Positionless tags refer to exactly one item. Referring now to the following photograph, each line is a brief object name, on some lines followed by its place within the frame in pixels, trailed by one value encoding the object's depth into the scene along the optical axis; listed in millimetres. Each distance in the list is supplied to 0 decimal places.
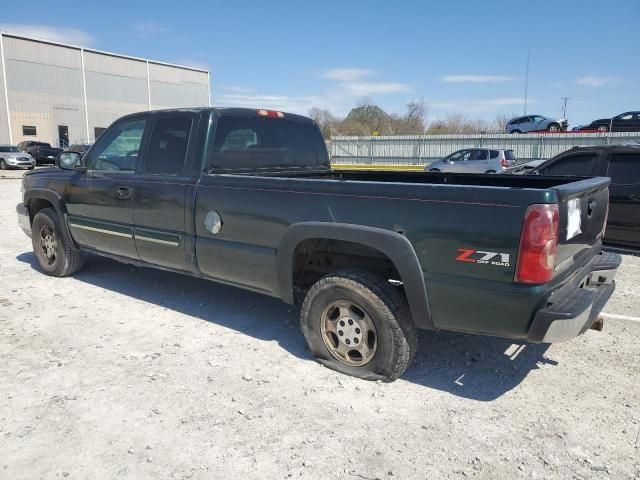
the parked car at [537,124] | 30984
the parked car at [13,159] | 29250
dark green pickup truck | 2805
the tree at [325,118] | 63812
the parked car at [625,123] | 25812
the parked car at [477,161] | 20375
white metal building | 43188
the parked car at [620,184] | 6645
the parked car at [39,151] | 33219
